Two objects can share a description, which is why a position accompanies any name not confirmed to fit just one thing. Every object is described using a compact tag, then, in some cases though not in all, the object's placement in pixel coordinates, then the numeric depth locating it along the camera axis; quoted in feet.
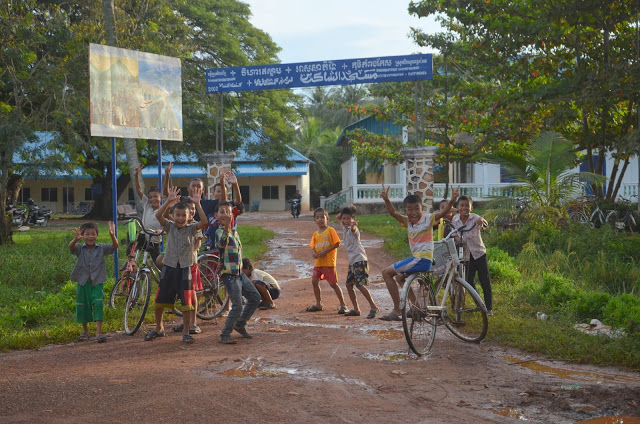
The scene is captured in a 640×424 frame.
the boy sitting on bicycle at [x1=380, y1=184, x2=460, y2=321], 25.30
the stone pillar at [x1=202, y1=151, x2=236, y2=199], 69.82
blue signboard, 60.95
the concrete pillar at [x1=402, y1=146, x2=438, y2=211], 61.46
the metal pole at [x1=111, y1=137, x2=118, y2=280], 35.05
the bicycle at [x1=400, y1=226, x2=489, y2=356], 23.81
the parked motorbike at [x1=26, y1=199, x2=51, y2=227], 98.99
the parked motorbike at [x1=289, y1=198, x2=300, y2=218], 117.39
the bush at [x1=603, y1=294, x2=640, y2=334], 25.40
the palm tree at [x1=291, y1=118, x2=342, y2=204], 175.42
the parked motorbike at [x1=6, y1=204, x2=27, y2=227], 91.97
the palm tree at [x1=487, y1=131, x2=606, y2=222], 52.34
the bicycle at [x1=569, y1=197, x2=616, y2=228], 58.08
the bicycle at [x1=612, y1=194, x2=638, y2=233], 60.64
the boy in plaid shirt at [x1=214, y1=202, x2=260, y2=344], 26.45
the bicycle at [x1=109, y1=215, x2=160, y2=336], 28.04
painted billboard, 37.27
